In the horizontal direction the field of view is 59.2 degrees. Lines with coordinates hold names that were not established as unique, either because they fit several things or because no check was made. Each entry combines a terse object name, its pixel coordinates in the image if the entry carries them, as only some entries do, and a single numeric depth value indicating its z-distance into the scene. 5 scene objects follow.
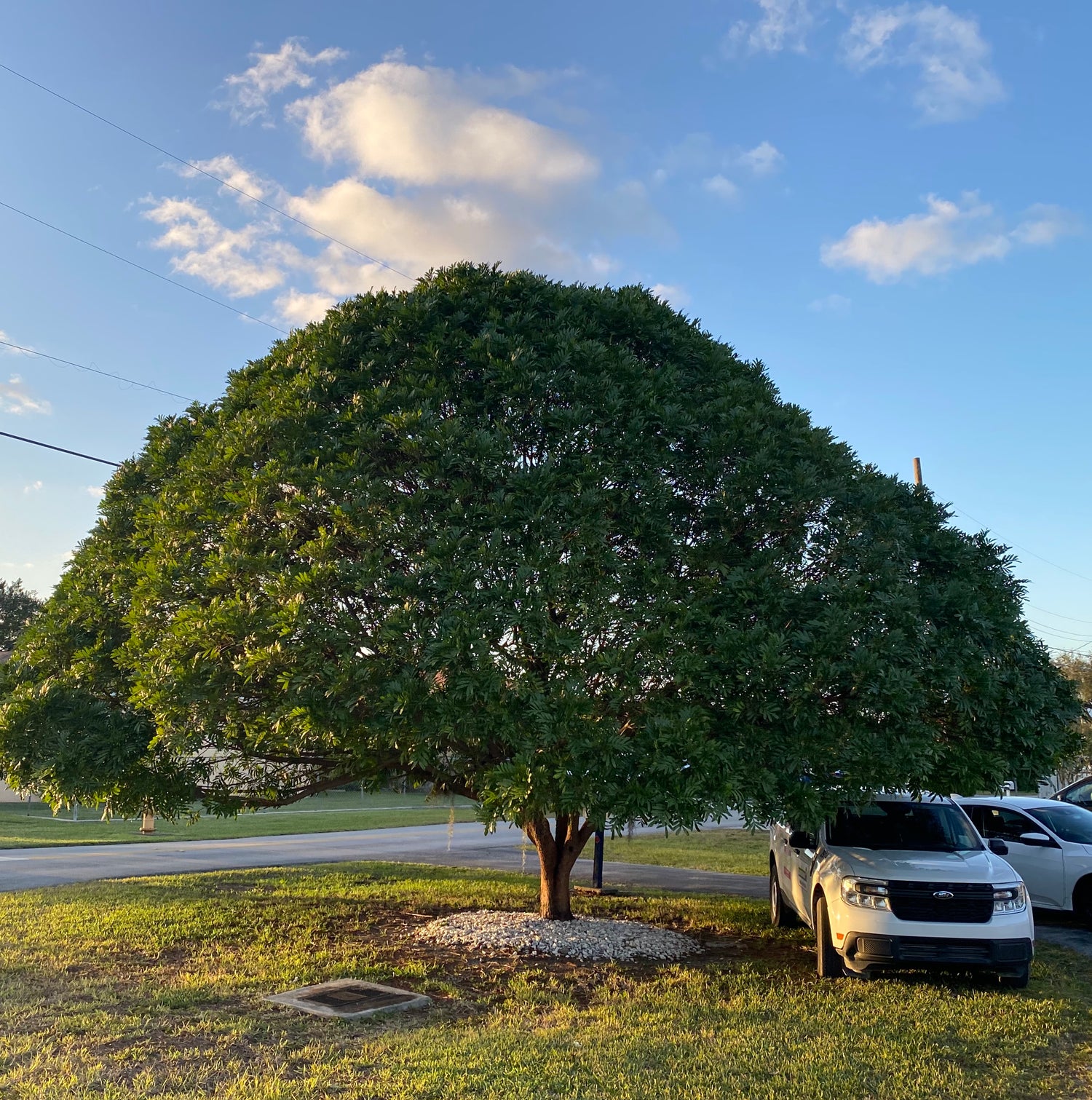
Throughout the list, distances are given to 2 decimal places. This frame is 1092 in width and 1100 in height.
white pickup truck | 8.12
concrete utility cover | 7.31
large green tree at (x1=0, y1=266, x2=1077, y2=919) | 7.31
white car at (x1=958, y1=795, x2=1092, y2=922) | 12.30
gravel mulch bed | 9.77
